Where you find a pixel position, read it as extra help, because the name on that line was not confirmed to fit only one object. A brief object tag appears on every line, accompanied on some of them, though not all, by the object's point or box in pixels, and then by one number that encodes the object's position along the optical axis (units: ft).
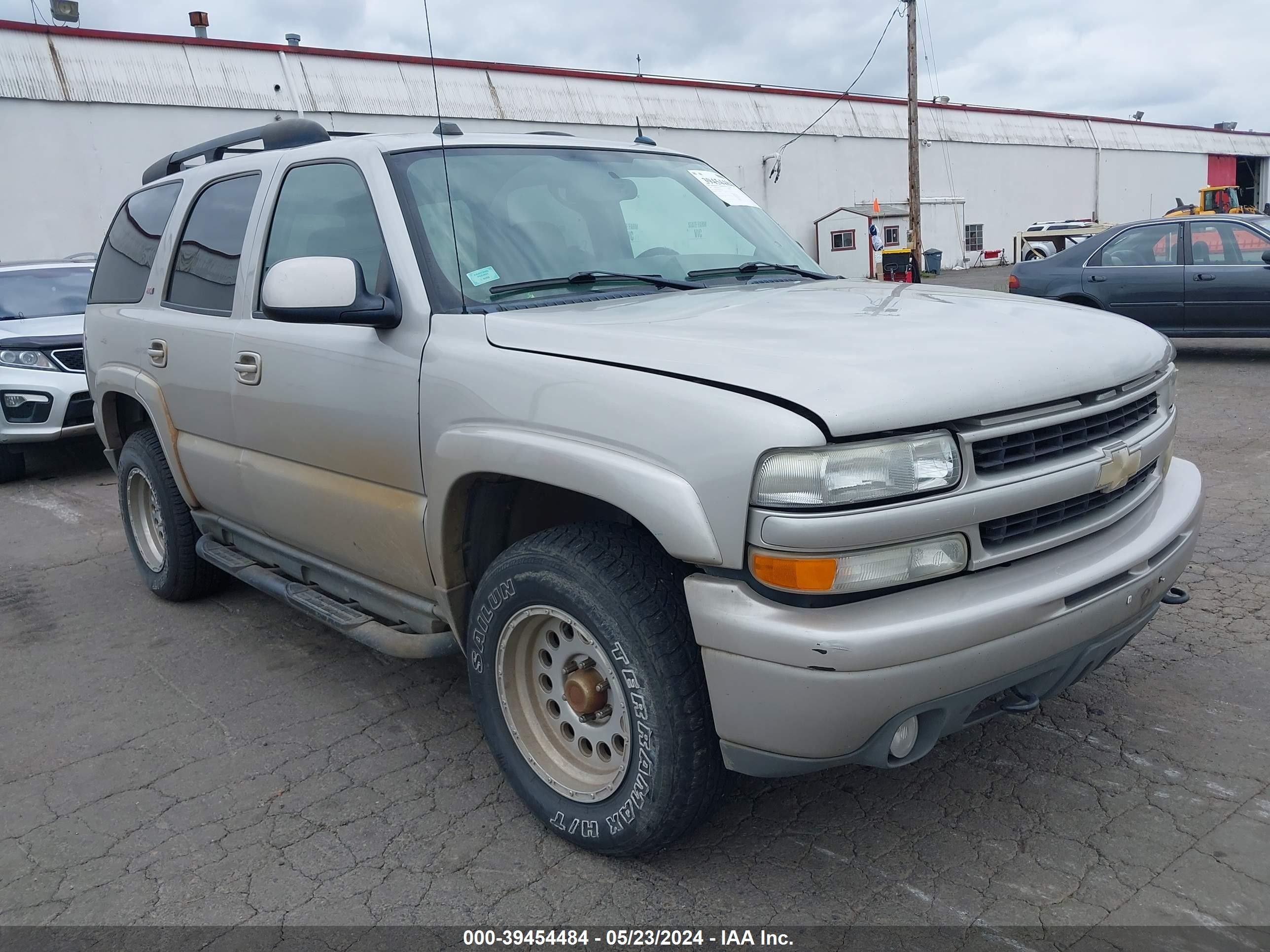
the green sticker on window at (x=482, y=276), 10.13
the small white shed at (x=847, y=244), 103.30
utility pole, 86.89
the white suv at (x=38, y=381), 27.17
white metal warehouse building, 60.23
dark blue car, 34.22
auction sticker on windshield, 13.01
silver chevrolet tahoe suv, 7.18
